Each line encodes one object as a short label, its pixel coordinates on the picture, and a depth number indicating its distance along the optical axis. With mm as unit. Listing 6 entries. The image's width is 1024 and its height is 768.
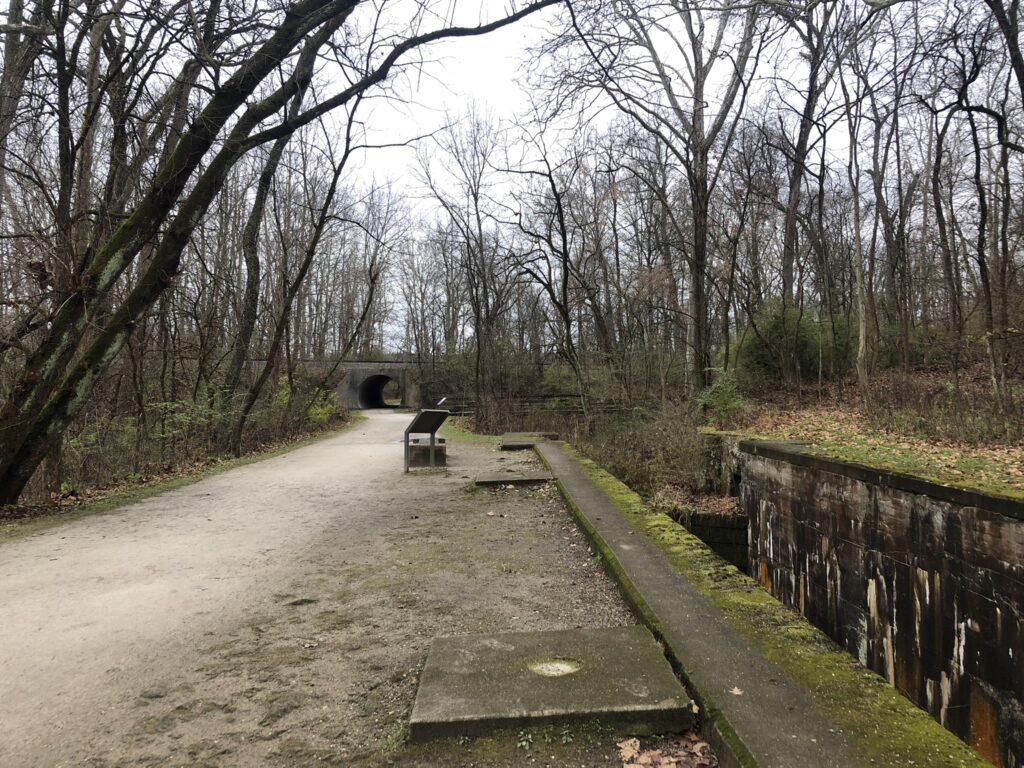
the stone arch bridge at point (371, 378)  35875
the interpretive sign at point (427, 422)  9977
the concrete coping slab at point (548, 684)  2434
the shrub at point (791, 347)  20297
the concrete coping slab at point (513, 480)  8617
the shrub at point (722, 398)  12852
